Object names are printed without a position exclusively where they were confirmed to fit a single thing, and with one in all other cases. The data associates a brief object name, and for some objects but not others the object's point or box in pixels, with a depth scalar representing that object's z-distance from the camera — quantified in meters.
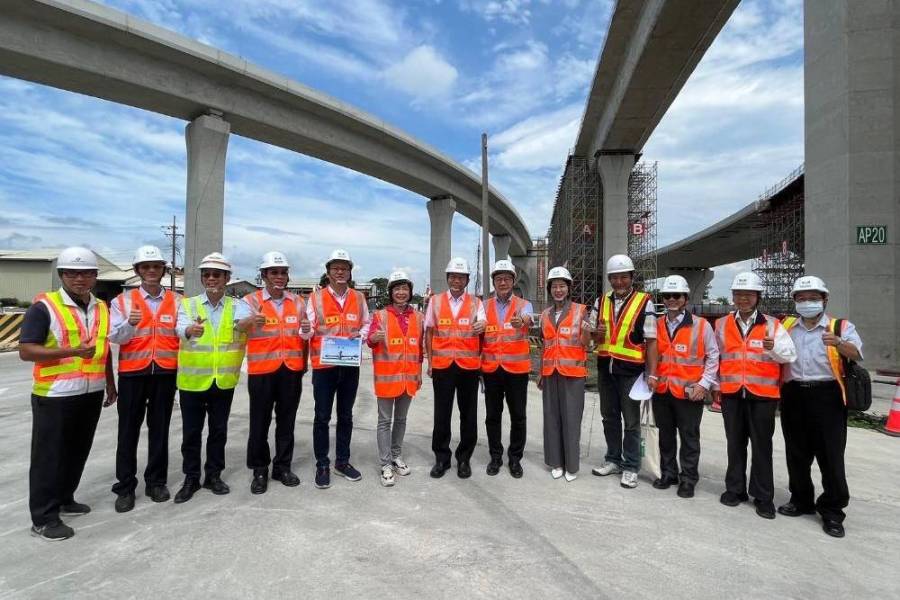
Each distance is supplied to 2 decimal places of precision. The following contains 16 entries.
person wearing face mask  3.72
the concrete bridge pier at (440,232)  28.00
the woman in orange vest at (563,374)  4.79
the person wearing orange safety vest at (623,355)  4.55
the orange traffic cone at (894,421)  6.87
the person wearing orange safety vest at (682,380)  4.35
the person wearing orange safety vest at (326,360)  4.50
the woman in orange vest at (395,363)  4.67
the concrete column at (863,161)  11.22
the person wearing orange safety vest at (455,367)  4.79
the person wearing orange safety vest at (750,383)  4.00
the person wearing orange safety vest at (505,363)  4.84
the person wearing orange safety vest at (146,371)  3.91
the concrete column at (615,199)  25.95
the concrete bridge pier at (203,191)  15.97
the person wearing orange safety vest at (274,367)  4.30
